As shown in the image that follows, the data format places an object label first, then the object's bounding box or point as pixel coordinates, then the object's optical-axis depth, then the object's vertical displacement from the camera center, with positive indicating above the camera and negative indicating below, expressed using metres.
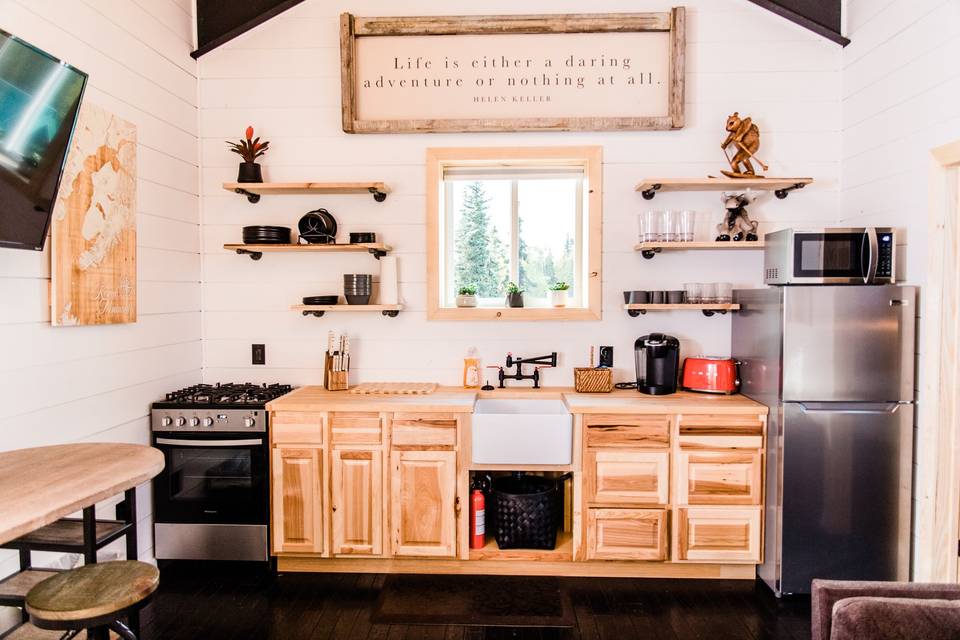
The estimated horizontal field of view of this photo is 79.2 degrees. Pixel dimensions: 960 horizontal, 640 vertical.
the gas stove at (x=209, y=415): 2.95 -0.59
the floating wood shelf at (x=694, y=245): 3.07 +0.28
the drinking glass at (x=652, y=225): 3.18 +0.40
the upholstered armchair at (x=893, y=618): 1.29 -0.72
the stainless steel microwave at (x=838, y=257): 2.73 +0.20
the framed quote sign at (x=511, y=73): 3.31 +1.30
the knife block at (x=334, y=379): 3.32 -0.46
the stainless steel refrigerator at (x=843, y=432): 2.69 -0.62
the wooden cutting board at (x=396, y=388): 3.18 -0.50
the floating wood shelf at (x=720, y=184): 3.09 +0.62
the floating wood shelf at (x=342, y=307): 3.23 -0.05
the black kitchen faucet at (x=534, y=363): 3.35 -0.38
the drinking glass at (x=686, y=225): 3.17 +0.40
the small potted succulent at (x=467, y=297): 3.46 +0.01
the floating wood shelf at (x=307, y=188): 3.18 +0.62
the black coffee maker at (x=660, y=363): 3.13 -0.35
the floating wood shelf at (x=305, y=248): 3.21 +0.28
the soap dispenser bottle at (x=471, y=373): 3.39 -0.44
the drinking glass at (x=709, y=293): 3.26 +0.03
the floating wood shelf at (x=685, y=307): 3.15 -0.05
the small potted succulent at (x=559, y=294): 3.46 +0.03
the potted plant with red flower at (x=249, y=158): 3.30 +0.80
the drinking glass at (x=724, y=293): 3.25 +0.03
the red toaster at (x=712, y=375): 3.14 -0.42
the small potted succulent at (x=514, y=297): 3.45 +0.01
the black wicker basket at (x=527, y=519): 2.94 -1.12
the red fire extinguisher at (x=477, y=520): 2.96 -1.13
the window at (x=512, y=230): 3.52 +0.42
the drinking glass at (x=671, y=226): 3.17 +0.40
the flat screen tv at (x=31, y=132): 1.75 +0.53
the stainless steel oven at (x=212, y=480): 2.95 -0.94
